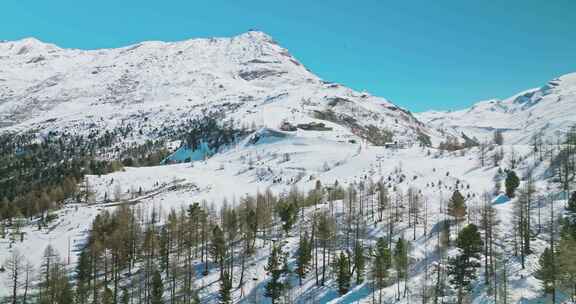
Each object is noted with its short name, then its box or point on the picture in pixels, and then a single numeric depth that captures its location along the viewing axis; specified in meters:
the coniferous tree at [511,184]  121.69
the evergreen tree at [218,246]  85.44
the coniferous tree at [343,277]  76.19
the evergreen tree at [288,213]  105.38
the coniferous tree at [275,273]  73.50
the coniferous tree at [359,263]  77.94
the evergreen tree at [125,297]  73.81
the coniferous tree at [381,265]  69.94
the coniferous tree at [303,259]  81.12
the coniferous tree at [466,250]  62.25
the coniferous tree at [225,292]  72.31
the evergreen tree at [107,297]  70.06
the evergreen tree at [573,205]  82.51
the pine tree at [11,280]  78.29
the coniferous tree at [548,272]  57.72
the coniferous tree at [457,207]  95.12
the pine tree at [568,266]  52.26
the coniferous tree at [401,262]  73.31
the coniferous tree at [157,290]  71.06
